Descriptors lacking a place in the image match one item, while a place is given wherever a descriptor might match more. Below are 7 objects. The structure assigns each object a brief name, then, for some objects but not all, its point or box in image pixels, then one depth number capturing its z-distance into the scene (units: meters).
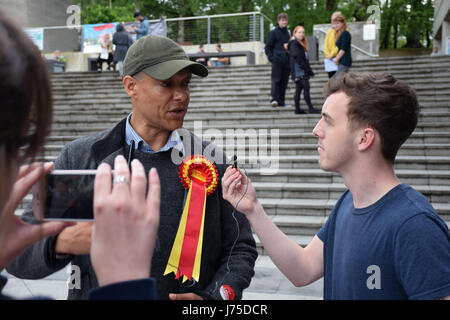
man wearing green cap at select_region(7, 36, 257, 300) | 2.12
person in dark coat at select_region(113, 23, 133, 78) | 14.11
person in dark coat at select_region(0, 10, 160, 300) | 0.71
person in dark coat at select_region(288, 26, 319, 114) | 9.74
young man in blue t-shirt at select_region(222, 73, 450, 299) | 1.59
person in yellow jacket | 9.73
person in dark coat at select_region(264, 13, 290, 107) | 10.45
